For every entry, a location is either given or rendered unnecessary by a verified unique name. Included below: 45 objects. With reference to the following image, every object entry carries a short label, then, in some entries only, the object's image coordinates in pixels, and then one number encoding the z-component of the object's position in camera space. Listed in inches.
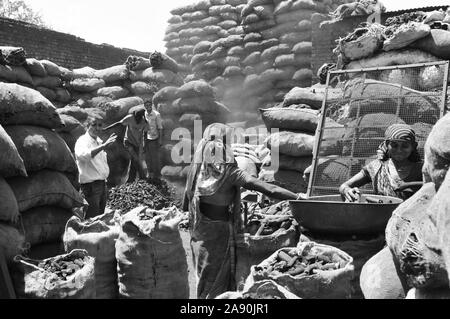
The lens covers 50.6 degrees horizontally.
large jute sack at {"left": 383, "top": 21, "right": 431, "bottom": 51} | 213.0
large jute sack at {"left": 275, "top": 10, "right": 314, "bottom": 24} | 375.2
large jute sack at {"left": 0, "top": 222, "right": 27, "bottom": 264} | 101.6
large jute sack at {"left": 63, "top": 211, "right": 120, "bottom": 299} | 130.5
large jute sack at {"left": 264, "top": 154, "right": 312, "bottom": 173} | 235.0
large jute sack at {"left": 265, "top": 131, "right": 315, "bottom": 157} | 231.8
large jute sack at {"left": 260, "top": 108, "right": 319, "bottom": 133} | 233.1
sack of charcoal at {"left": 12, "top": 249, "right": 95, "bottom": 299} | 96.0
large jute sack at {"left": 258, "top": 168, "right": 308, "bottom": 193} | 238.7
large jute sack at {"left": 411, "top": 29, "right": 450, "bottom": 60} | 209.6
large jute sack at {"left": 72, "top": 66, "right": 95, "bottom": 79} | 438.0
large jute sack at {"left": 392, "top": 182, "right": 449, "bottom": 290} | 63.7
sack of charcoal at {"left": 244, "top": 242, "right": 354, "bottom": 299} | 85.0
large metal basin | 114.0
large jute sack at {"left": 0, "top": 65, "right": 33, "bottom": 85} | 233.0
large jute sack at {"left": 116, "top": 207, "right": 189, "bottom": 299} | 126.0
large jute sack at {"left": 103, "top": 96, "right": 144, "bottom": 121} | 366.0
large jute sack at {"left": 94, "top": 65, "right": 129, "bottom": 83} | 421.4
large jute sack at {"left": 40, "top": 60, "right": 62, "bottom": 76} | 395.2
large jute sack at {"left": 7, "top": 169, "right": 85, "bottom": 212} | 145.6
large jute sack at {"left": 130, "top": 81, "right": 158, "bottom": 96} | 401.7
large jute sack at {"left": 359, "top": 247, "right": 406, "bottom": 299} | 78.0
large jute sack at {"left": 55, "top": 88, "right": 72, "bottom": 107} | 400.2
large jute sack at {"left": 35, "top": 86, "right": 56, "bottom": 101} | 380.4
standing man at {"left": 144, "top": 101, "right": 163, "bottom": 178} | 319.3
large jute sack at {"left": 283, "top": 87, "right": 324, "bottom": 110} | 249.8
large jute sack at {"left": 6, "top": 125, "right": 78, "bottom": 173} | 153.1
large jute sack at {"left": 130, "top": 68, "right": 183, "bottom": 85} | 392.8
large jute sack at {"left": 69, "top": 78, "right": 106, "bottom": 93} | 422.9
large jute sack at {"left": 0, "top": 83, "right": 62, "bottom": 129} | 152.6
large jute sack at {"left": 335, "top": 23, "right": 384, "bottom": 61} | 223.9
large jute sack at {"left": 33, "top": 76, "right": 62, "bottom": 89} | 374.3
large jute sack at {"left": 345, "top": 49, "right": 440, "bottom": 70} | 215.6
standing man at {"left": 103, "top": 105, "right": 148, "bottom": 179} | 303.9
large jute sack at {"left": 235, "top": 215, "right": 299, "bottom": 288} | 134.4
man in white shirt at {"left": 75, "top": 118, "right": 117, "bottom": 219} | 205.9
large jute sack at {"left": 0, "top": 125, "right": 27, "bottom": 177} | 113.4
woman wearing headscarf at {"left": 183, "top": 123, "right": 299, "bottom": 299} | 133.9
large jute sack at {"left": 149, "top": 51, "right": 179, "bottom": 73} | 390.3
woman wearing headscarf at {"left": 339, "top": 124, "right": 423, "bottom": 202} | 124.7
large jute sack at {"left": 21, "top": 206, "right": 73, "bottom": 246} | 147.1
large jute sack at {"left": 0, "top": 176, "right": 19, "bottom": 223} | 104.4
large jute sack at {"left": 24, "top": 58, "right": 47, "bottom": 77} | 330.3
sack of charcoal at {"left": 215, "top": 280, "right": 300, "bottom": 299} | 76.5
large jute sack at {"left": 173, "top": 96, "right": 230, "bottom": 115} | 340.8
